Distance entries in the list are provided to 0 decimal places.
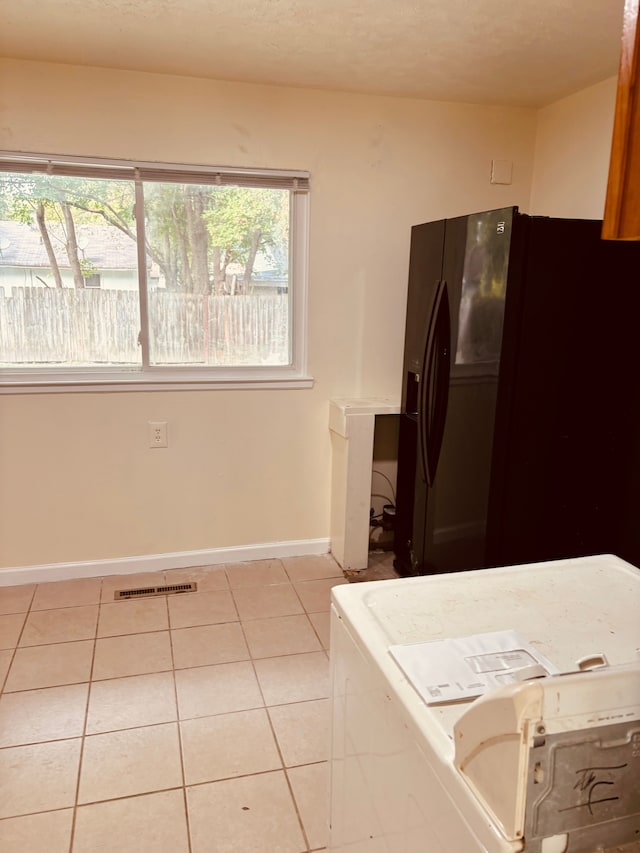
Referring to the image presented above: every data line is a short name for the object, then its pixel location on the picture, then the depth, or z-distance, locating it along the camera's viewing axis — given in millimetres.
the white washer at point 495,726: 701
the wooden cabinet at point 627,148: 613
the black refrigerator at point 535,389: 2293
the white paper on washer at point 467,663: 967
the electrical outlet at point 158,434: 3172
